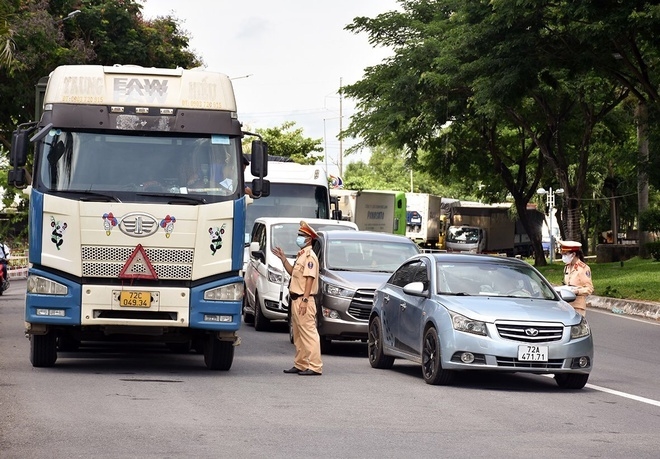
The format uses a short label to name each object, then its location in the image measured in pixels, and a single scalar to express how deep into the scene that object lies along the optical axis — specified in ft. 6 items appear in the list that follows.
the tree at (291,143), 263.90
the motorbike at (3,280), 105.08
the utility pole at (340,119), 321.07
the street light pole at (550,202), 211.82
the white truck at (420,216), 245.24
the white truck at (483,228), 252.01
